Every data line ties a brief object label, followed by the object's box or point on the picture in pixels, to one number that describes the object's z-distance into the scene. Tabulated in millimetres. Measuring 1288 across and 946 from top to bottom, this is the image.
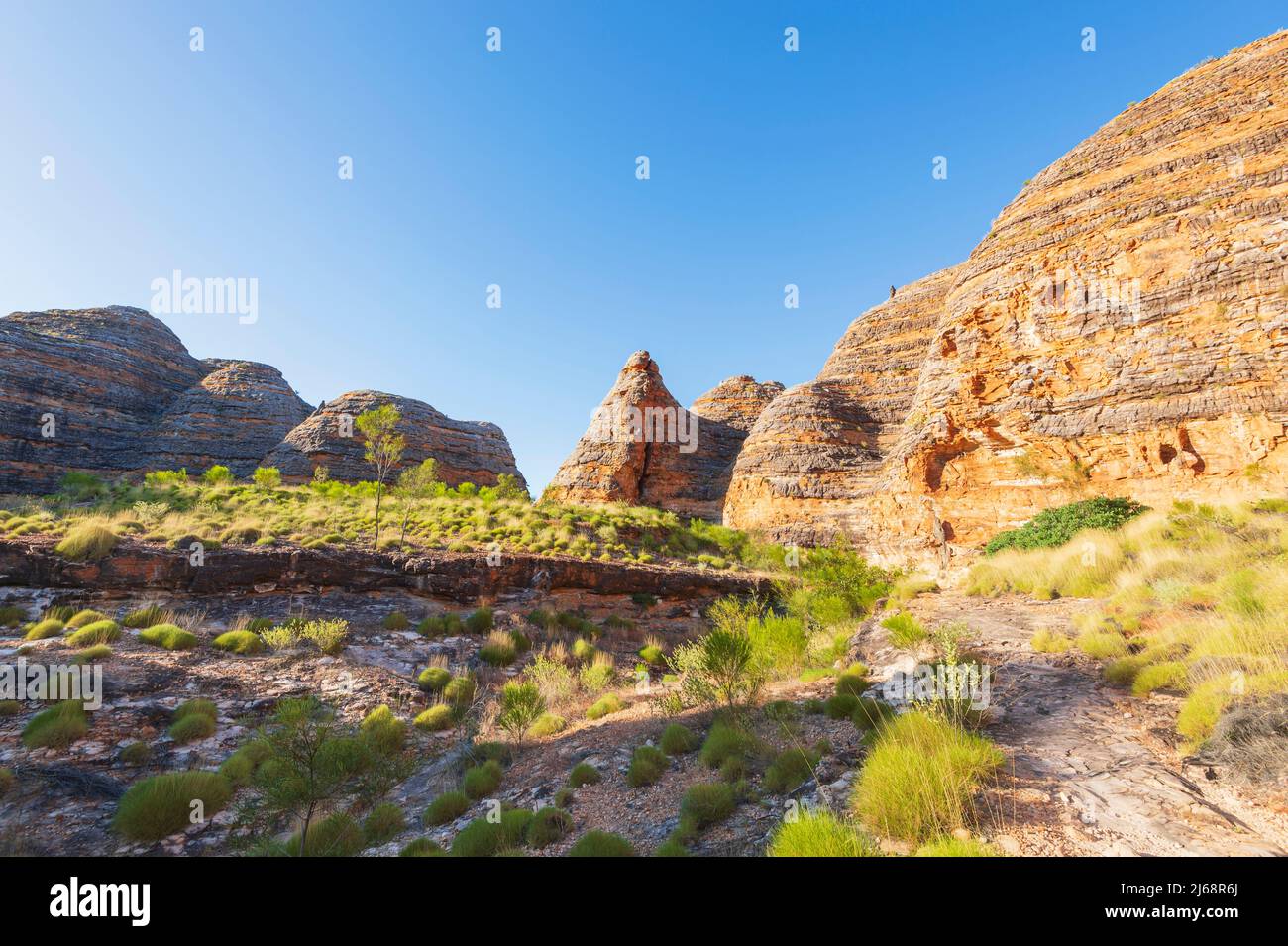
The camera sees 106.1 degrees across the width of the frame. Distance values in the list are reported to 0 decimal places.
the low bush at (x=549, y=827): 5043
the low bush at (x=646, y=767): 5934
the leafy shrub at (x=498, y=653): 13719
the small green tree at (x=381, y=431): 19609
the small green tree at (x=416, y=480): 20734
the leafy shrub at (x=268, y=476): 29512
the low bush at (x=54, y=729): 7422
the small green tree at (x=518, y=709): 8695
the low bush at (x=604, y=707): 9250
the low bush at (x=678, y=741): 6574
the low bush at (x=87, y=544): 12852
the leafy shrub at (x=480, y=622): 15344
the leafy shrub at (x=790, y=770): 4805
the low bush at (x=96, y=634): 10430
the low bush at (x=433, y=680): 11445
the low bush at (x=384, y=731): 8531
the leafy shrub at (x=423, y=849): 5180
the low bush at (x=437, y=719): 9781
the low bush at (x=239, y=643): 11586
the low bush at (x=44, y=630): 10555
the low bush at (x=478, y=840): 4996
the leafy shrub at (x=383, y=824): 6109
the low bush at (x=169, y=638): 11195
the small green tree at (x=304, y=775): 5812
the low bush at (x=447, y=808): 6270
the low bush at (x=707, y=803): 4586
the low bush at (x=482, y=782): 6871
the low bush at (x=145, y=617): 12047
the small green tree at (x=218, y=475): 29672
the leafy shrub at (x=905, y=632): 7766
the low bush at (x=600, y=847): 4355
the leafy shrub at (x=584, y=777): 6329
